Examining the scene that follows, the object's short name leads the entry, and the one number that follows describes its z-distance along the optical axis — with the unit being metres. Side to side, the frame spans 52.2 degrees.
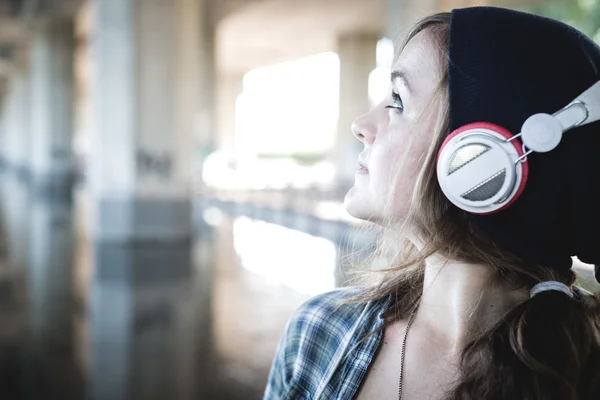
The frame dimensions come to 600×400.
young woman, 1.37
